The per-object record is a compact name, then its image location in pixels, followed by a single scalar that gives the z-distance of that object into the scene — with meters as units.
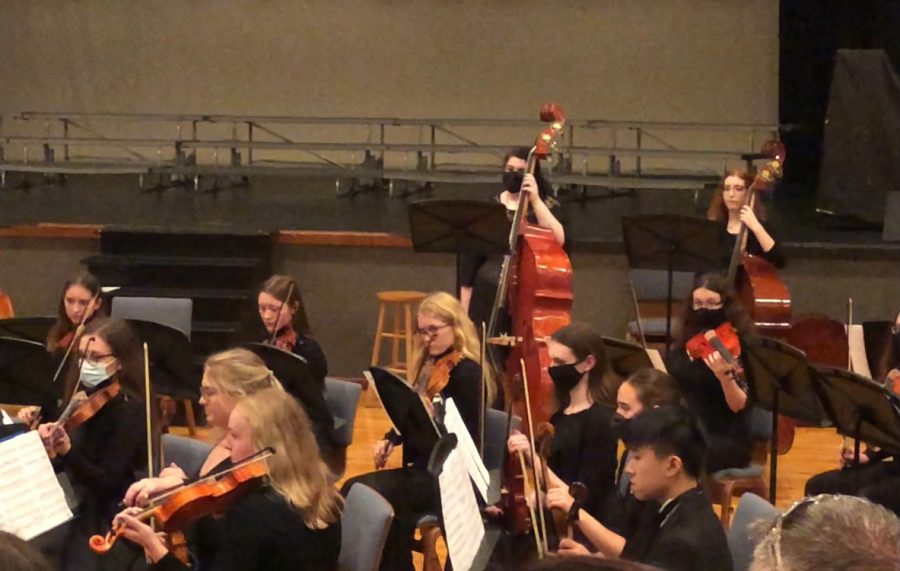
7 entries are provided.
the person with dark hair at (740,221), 6.41
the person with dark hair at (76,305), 5.71
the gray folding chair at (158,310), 6.48
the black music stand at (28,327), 5.48
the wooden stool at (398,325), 7.70
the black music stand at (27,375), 4.74
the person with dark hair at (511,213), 6.09
